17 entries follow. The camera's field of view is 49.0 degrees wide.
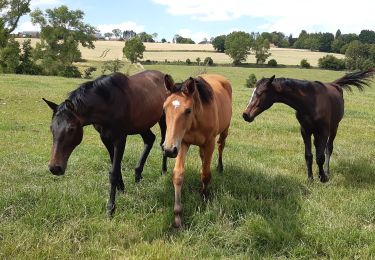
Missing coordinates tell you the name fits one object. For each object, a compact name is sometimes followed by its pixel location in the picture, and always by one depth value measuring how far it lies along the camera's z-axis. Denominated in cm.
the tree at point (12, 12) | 5050
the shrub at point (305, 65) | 7364
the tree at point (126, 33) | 15918
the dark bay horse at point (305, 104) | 716
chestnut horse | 480
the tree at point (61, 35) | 5866
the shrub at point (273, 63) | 7599
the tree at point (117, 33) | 15850
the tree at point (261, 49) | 8144
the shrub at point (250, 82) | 4471
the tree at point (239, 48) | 8215
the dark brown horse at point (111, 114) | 498
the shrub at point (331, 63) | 7362
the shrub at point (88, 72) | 4948
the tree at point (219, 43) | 10462
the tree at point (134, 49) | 7594
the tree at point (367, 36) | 11138
